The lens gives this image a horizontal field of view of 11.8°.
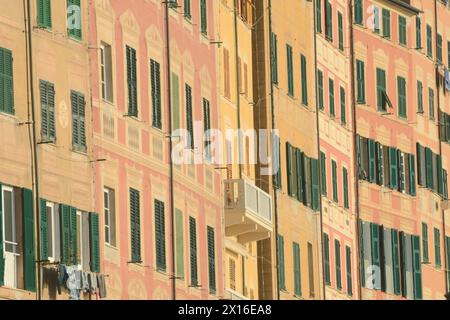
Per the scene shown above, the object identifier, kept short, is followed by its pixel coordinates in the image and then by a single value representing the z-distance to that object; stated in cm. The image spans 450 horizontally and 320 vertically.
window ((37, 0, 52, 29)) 5138
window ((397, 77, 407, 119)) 9712
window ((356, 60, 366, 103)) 9225
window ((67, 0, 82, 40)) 5366
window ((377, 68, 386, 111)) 9475
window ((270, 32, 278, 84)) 7712
